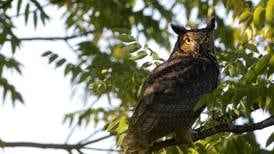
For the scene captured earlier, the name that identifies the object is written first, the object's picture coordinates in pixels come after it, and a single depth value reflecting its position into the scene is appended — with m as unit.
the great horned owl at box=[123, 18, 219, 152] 11.62
